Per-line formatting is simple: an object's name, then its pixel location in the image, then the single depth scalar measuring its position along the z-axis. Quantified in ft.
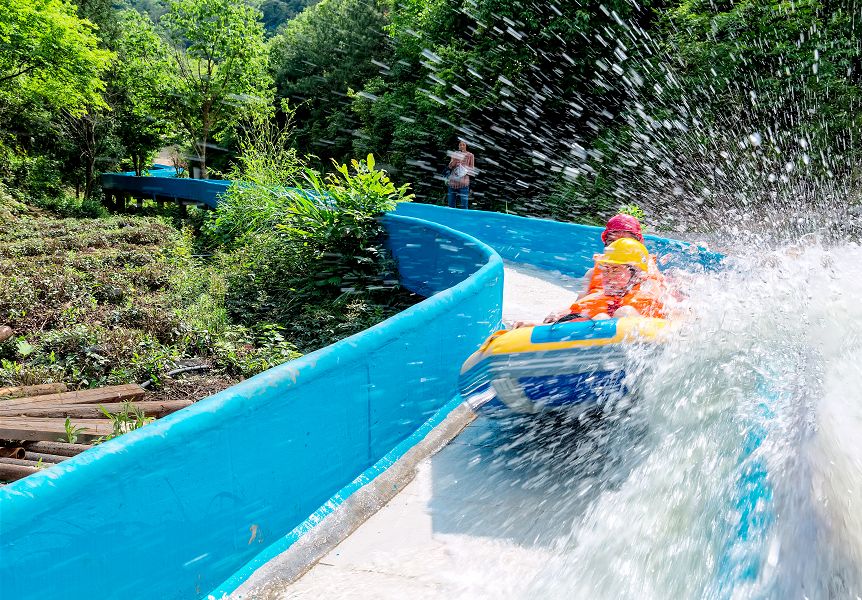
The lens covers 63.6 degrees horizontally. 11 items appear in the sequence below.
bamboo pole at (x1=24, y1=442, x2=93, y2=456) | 15.37
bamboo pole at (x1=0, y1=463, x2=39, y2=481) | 13.82
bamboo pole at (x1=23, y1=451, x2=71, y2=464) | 15.13
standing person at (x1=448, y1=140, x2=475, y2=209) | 50.08
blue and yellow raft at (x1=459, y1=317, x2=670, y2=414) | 12.12
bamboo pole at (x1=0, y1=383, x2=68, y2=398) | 20.22
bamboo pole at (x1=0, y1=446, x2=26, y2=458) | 15.57
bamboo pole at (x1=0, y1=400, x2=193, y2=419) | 18.11
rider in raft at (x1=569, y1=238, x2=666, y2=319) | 14.47
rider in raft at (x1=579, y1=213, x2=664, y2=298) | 17.70
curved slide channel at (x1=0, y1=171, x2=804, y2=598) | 7.82
